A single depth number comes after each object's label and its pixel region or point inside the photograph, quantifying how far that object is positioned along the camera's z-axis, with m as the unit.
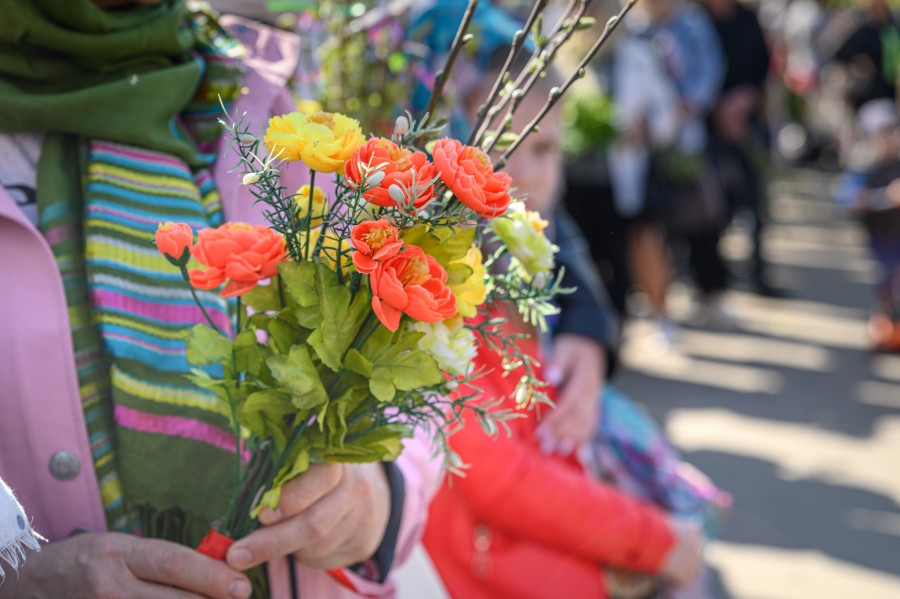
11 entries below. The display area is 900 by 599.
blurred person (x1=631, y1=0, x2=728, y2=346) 6.30
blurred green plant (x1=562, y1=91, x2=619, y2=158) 5.81
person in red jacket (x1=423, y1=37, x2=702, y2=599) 1.42
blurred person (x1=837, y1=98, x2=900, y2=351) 6.14
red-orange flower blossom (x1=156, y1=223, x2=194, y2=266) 1.02
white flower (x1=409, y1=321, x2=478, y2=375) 1.03
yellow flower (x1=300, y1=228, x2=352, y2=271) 1.02
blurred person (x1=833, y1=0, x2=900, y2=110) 7.51
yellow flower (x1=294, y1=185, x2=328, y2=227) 1.04
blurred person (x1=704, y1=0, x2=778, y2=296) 6.92
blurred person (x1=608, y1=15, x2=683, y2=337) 6.00
